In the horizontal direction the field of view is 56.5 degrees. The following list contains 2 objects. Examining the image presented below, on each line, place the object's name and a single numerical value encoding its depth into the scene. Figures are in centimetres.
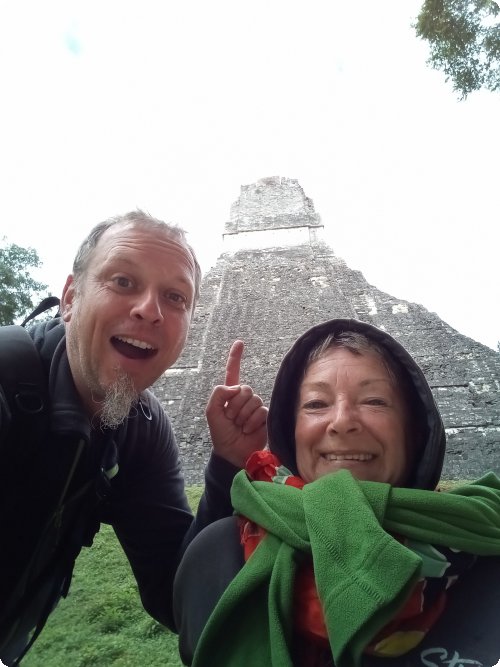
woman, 35
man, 54
